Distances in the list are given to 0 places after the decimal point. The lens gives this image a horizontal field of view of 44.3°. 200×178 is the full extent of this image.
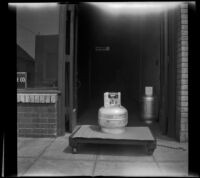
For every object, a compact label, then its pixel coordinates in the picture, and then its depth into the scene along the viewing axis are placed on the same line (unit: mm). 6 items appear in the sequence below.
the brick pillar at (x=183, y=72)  5113
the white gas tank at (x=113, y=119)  4695
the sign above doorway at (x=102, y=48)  13637
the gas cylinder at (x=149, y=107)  7625
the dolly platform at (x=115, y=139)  4406
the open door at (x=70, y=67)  6016
